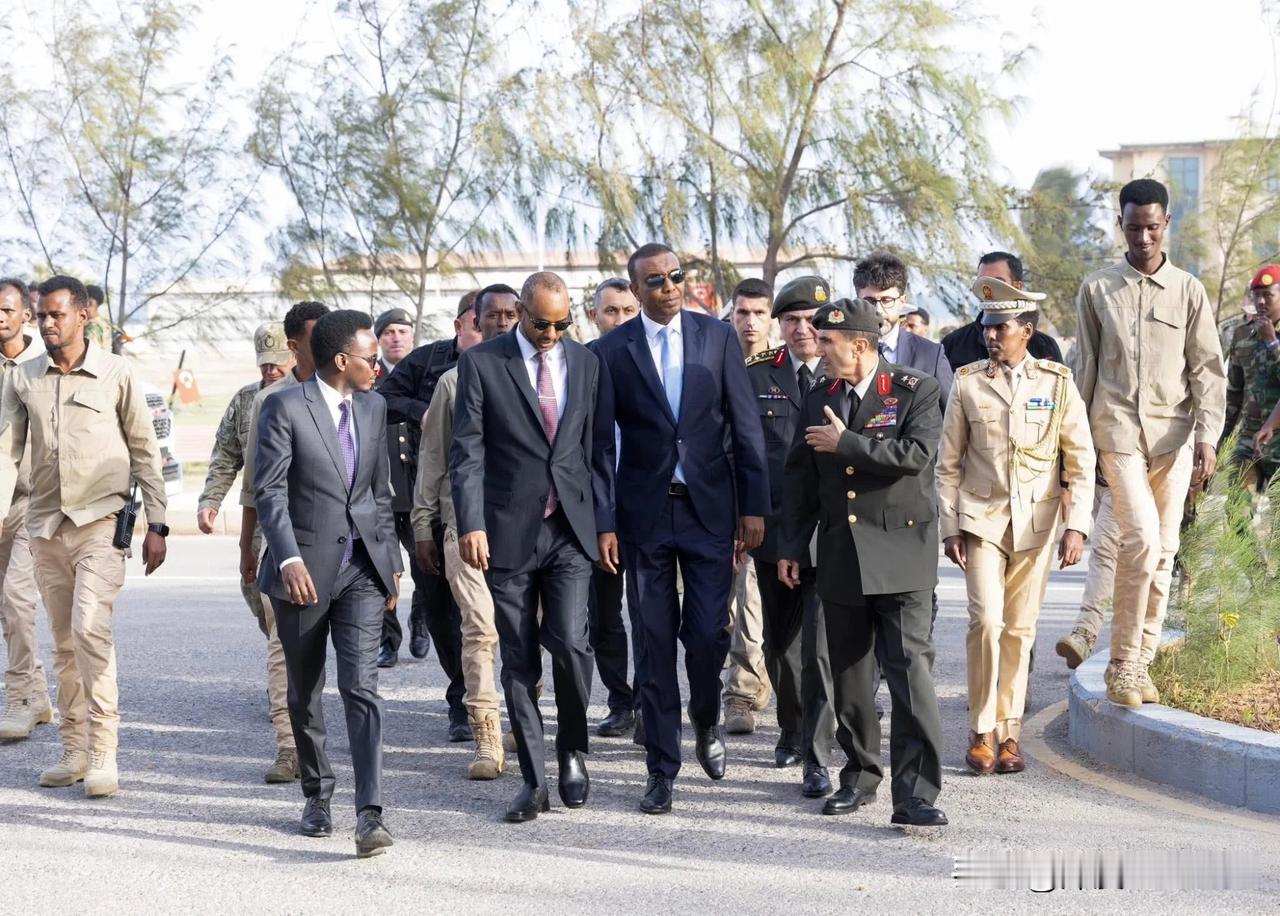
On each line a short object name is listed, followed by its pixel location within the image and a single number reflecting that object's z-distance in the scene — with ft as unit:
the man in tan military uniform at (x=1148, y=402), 22.90
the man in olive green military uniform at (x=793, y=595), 21.56
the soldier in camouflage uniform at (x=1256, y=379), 27.81
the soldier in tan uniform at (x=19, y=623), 25.13
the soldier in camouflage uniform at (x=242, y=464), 22.88
